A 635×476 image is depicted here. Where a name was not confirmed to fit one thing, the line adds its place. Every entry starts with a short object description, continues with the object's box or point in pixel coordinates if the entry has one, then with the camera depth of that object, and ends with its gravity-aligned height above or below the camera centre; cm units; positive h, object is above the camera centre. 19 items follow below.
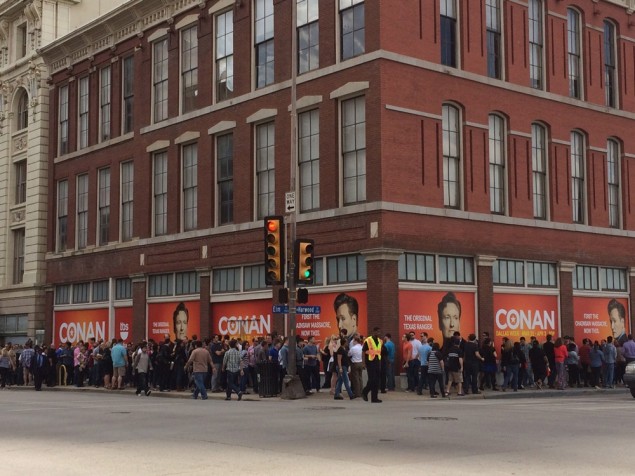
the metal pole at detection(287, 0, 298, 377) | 2391 +164
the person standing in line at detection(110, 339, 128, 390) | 3043 -120
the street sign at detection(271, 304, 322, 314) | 2427 +44
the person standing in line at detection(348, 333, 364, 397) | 2367 -100
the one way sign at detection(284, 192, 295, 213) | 2434 +328
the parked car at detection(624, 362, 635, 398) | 2359 -135
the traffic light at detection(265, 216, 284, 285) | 2242 +185
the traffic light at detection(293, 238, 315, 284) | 2292 +158
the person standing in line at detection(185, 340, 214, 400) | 2467 -104
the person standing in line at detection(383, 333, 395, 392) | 2608 -105
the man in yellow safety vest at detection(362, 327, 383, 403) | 2227 -87
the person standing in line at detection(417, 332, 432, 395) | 2536 -105
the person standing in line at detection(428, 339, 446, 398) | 2425 -113
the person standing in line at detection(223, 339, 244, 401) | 2489 -113
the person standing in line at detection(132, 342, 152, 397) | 2778 -124
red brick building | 2834 +571
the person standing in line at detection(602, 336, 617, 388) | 2981 -119
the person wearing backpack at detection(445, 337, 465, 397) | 2484 -105
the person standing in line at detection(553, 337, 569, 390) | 2849 -111
